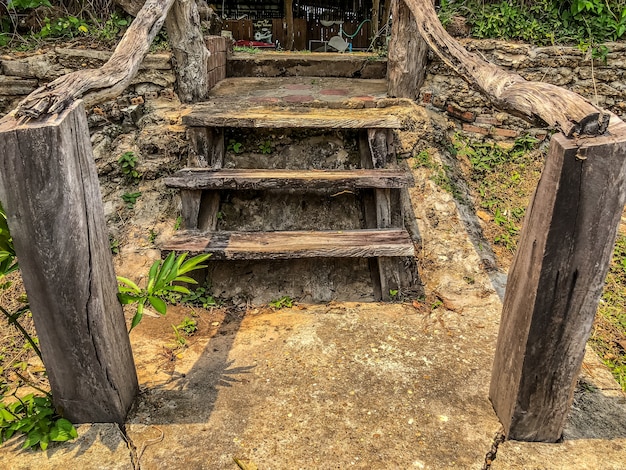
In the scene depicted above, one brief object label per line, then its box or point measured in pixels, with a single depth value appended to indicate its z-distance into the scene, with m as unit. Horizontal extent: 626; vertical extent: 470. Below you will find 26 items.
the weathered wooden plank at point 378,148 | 3.09
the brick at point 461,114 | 3.87
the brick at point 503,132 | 3.88
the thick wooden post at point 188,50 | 3.50
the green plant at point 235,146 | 3.34
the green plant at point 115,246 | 3.05
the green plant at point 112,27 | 3.72
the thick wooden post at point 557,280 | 1.27
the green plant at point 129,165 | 3.35
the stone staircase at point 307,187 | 2.63
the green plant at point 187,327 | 2.51
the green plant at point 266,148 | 3.35
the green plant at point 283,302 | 2.75
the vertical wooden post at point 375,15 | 10.44
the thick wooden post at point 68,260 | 1.34
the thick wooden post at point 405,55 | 3.64
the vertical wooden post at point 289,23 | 10.65
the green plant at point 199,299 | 2.76
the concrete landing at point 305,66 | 4.82
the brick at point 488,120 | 3.88
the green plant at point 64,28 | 3.69
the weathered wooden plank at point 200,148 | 3.12
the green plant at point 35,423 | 1.62
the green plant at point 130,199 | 3.28
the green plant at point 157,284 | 1.62
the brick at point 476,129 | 3.90
